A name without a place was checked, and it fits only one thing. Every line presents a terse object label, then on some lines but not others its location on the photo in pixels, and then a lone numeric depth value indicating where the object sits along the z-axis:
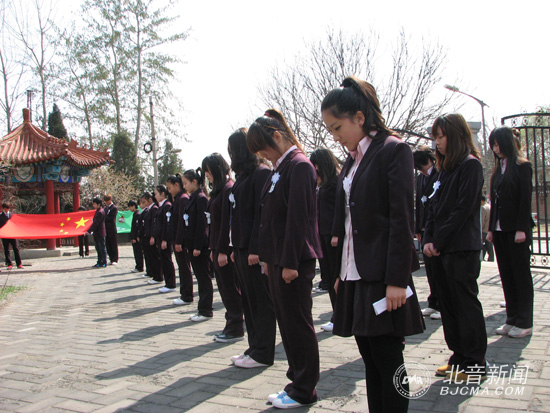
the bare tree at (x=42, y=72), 30.02
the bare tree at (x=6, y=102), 28.75
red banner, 15.04
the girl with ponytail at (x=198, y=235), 6.34
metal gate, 7.40
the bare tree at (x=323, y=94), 19.62
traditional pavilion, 19.11
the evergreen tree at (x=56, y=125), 30.66
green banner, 22.19
